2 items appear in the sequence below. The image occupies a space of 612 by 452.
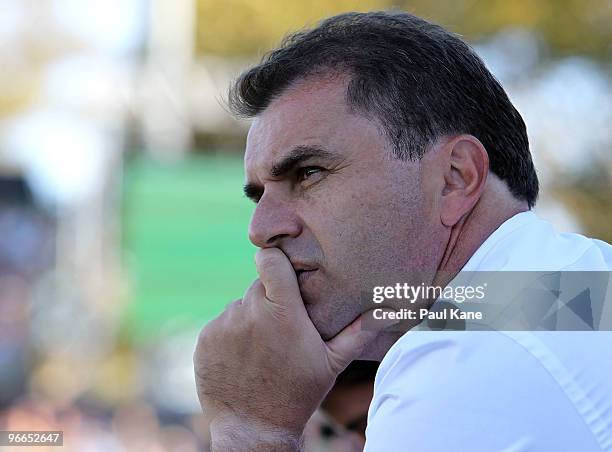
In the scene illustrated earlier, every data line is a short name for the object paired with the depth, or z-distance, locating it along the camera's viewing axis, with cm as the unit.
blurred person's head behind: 677
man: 505
